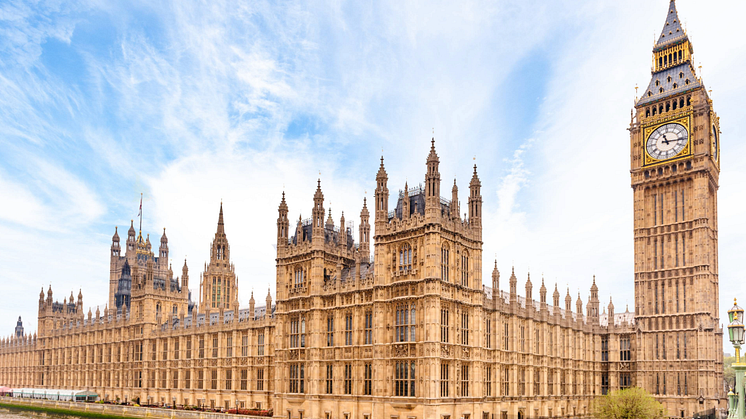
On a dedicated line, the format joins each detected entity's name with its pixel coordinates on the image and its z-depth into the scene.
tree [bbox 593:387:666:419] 70.38
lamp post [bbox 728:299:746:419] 30.83
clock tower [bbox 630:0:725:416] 89.75
